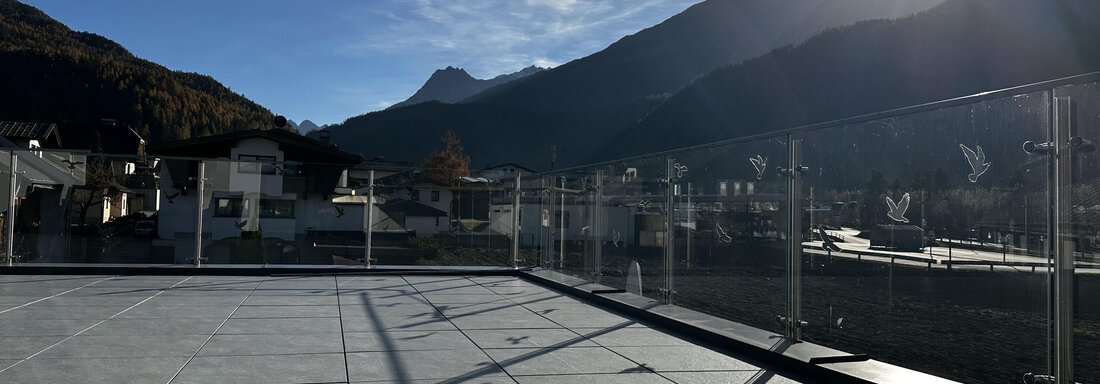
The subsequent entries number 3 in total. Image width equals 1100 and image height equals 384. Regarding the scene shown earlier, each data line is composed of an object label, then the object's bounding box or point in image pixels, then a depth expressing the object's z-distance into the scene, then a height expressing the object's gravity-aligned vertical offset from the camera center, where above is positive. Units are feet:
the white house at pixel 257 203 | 42.37 +0.63
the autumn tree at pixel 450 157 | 300.11 +24.15
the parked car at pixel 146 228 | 41.91 -0.86
